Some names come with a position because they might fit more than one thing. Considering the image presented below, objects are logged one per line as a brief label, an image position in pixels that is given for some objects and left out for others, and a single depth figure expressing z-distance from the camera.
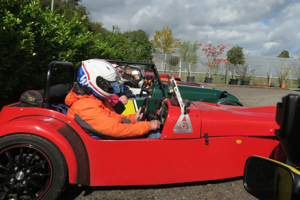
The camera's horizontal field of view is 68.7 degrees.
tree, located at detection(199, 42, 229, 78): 22.59
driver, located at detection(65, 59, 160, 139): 2.22
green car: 5.22
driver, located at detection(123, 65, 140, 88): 6.16
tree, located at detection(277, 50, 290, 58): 51.22
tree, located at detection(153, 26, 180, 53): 35.53
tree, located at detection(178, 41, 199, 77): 22.58
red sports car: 2.09
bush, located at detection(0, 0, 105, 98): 4.29
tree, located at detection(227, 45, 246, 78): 22.50
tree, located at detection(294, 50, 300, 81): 21.86
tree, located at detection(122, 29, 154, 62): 16.48
